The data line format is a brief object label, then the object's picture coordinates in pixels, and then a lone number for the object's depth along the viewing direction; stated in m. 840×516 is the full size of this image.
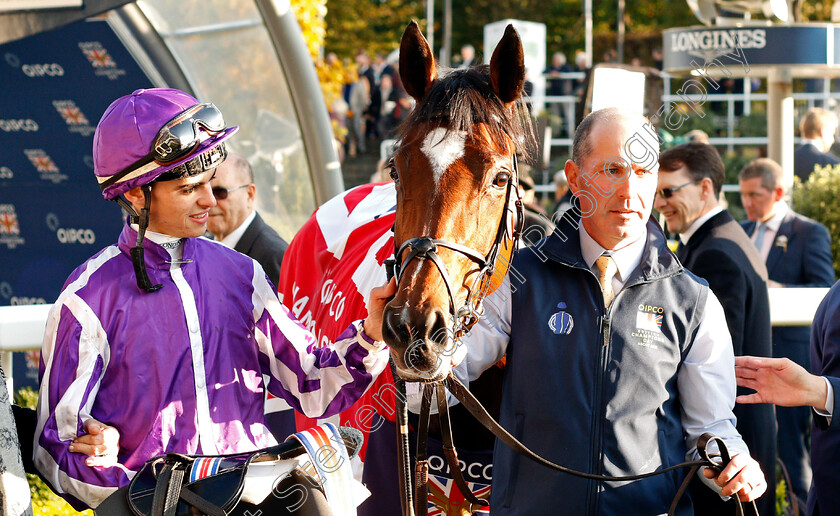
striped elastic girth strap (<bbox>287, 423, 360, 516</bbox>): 1.88
